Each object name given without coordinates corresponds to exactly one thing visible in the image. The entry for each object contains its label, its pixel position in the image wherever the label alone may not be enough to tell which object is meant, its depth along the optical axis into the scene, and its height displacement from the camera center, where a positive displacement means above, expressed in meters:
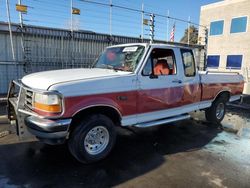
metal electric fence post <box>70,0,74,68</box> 8.47 +1.03
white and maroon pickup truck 3.28 -0.65
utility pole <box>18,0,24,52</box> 7.31 +1.35
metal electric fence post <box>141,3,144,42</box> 10.52 +1.88
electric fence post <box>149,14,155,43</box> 10.77 +1.55
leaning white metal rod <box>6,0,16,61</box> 6.96 +1.37
